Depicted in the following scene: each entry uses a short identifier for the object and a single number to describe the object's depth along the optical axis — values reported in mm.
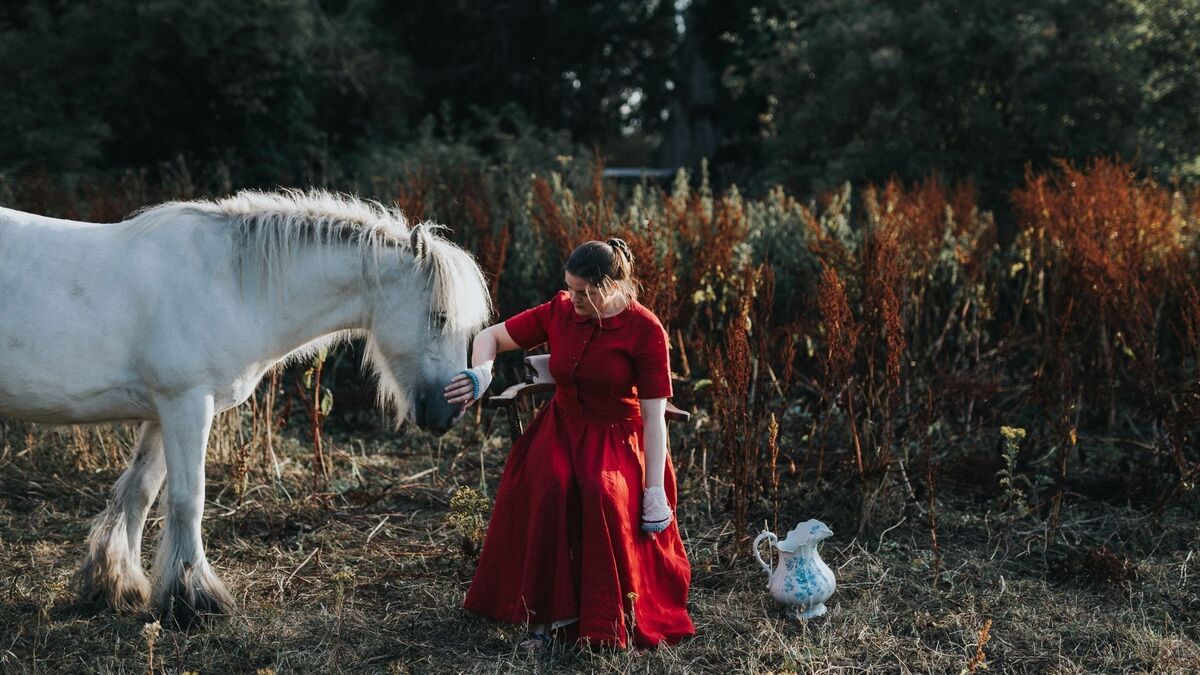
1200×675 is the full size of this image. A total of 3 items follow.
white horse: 3277
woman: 3180
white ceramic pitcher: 3576
